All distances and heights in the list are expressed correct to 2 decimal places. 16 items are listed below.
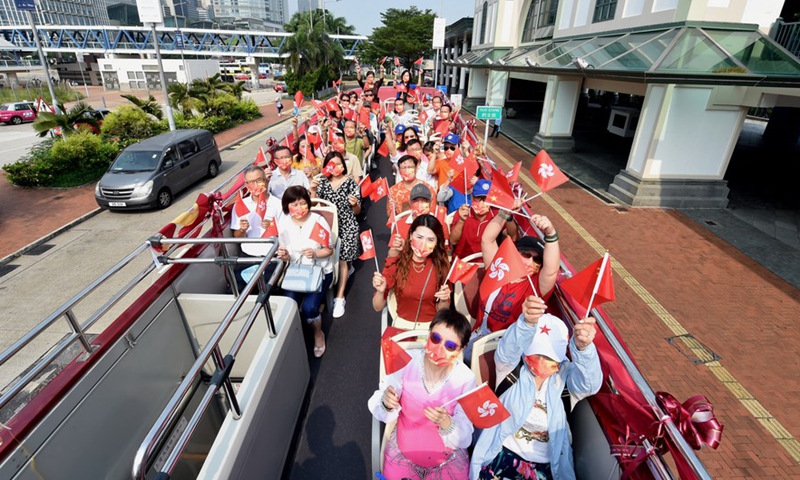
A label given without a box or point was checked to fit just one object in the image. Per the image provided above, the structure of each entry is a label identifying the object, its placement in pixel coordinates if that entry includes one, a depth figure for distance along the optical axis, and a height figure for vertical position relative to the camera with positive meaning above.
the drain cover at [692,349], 4.91 -3.16
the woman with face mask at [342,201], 5.26 -1.73
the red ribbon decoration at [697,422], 1.84 -1.49
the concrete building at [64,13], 79.44 +9.58
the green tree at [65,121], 13.37 -1.98
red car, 24.55 -3.19
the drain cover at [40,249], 8.60 -3.88
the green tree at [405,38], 48.44 +3.78
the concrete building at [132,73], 49.14 -1.39
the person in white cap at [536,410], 2.45 -1.94
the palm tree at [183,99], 20.55 -1.73
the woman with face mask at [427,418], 2.46 -2.03
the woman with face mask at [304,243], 4.26 -1.79
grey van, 10.26 -2.82
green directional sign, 10.10 -0.93
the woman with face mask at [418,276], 3.37 -1.70
